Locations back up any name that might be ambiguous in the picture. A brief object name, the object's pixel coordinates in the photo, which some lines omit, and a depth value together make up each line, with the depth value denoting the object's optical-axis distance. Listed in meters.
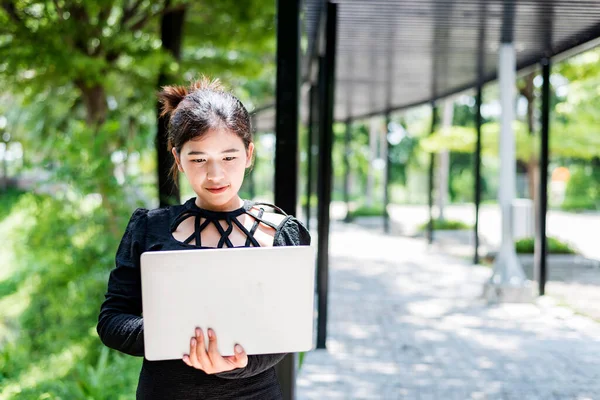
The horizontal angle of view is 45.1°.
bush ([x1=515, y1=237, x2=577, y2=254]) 12.42
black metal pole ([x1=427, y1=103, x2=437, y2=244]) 15.25
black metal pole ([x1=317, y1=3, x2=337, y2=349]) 6.34
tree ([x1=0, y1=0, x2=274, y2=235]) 5.85
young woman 1.72
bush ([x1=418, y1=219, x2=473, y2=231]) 17.53
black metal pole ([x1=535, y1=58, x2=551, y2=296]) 8.75
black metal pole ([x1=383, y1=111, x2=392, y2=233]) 18.96
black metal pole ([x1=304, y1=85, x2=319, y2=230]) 10.28
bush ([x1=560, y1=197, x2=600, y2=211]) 29.83
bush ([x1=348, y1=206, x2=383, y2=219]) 23.66
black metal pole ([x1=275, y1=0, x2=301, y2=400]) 3.65
